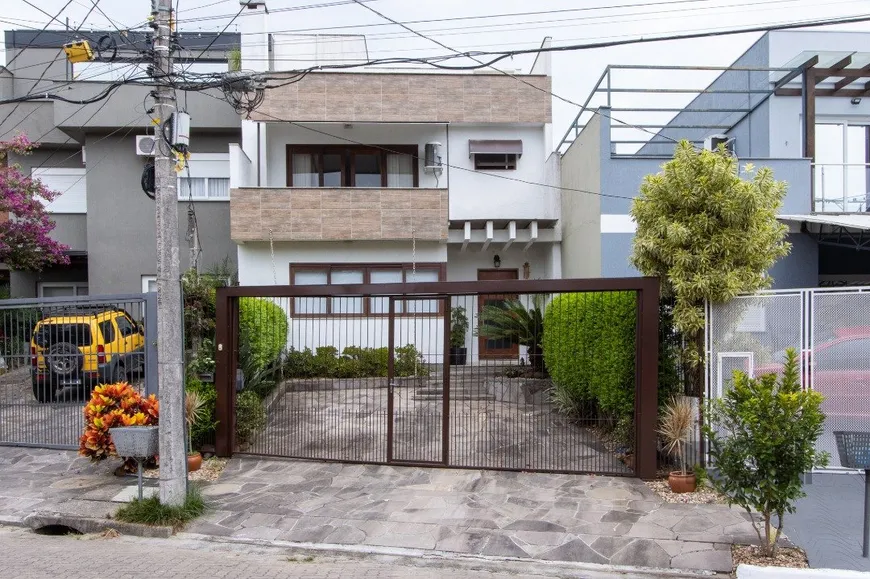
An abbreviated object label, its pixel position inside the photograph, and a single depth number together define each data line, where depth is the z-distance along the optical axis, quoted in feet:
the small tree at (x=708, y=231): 23.09
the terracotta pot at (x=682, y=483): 22.52
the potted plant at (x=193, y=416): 25.79
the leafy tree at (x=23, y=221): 44.68
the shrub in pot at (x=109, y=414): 23.85
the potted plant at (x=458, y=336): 28.55
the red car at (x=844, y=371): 22.57
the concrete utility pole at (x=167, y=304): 20.88
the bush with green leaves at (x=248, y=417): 28.14
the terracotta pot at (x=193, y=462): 25.75
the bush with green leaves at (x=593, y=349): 25.14
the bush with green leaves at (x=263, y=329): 29.76
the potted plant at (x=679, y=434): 22.57
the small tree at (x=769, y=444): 16.12
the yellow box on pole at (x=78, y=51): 22.38
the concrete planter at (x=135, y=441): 20.93
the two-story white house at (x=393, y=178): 46.73
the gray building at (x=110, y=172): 50.47
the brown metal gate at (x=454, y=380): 25.13
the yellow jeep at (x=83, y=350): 28.50
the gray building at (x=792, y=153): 40.63
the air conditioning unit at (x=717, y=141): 44.57
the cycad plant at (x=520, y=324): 28.78
